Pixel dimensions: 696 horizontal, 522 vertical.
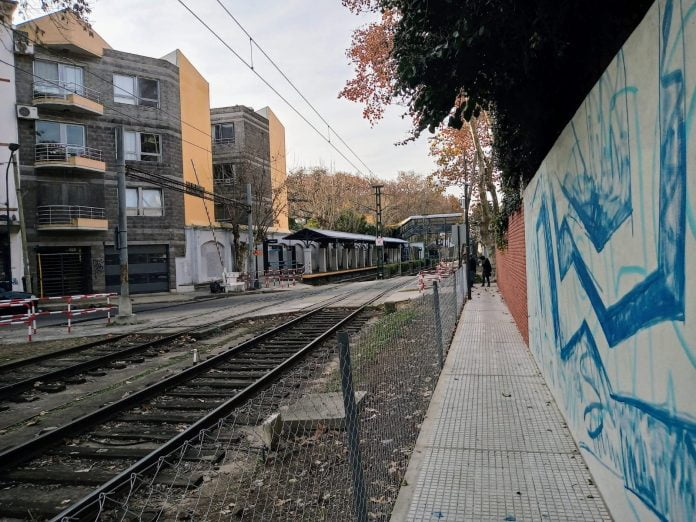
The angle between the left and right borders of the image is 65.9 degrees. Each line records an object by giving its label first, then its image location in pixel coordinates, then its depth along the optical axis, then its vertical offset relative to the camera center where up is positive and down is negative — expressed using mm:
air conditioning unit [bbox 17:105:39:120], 27719 +7942
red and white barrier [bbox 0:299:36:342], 14141 -1389
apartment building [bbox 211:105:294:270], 36875 +7045
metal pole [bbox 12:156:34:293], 23656 +1139
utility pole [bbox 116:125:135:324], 16922 +737
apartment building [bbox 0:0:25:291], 26938 +3644
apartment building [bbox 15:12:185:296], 28531 +5812
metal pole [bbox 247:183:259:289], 30203 +403
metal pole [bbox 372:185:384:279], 41875 +238
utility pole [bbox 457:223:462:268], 19859 +656
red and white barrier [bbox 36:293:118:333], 15321 -1461
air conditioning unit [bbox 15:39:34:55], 27306 +11251
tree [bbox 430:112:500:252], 21422 +4486
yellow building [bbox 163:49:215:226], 34250 +8280
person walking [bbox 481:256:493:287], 25069 -756
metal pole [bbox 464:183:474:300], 18555 +544
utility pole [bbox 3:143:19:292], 27094 +239
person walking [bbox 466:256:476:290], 18656 -888
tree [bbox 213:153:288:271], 35000 +4223
